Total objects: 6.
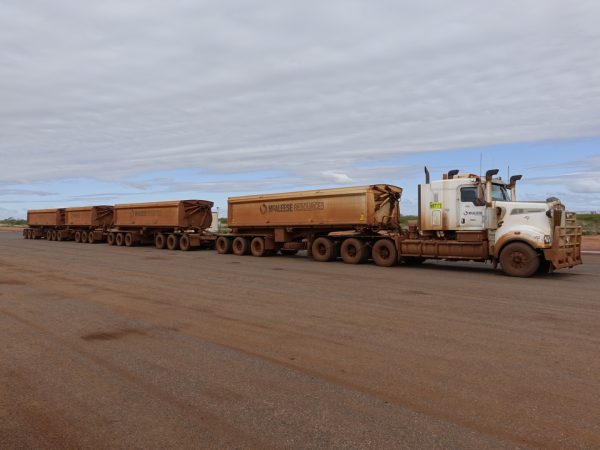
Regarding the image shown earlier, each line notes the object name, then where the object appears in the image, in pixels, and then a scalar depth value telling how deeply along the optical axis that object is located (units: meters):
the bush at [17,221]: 123.94
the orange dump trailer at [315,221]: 18.08
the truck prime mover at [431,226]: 13.73
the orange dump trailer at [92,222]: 34.88
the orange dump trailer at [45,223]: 39.84
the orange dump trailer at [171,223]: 26.59
